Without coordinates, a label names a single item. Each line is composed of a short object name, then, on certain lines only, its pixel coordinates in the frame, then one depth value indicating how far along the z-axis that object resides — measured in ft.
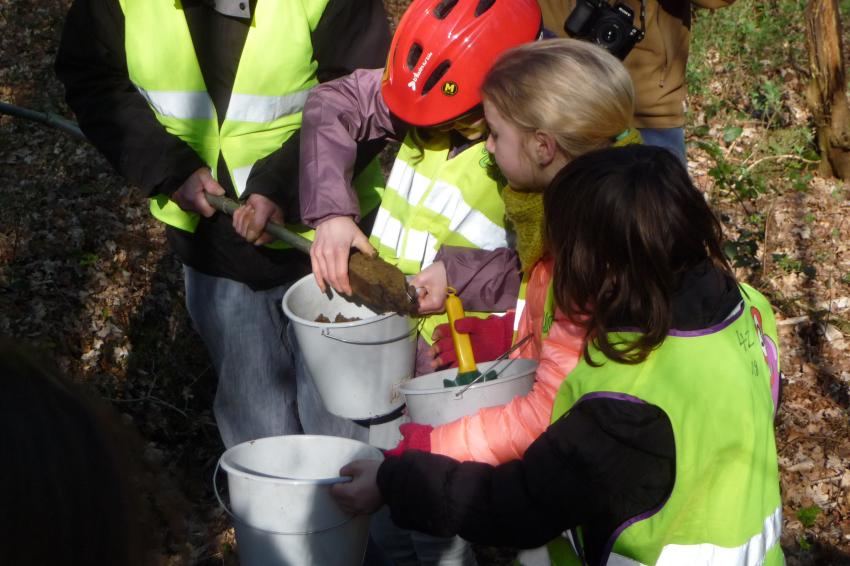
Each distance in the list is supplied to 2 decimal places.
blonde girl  7.63
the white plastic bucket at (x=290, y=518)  8.45
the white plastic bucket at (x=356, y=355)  9.40
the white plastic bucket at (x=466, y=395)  8.18
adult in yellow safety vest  10.51
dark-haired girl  6.73
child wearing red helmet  9.37
